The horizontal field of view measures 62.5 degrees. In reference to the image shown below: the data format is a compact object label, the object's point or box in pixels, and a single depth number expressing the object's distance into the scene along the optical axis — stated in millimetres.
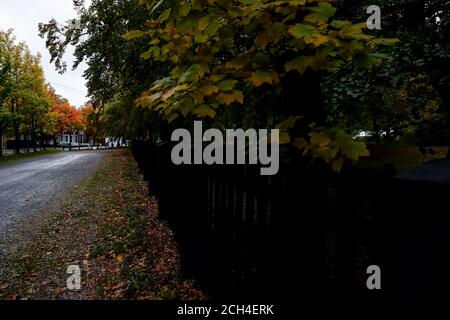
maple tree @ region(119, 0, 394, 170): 2256
